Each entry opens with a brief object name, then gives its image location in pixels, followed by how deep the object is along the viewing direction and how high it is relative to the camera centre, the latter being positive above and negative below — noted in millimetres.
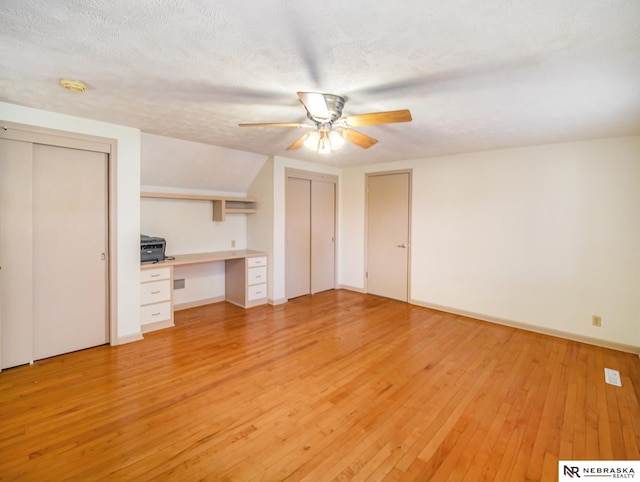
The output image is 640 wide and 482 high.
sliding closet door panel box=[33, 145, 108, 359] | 2936 -119
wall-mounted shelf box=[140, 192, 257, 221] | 4081 +552
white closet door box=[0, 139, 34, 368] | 2732 -142
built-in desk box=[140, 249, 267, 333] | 3660 -604
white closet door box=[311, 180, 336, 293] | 5484 +56
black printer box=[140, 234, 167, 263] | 3697 -127
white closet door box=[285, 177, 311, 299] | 5090 +19
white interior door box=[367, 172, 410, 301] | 5074 +59
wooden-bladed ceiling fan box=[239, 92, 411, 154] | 2047 +867
